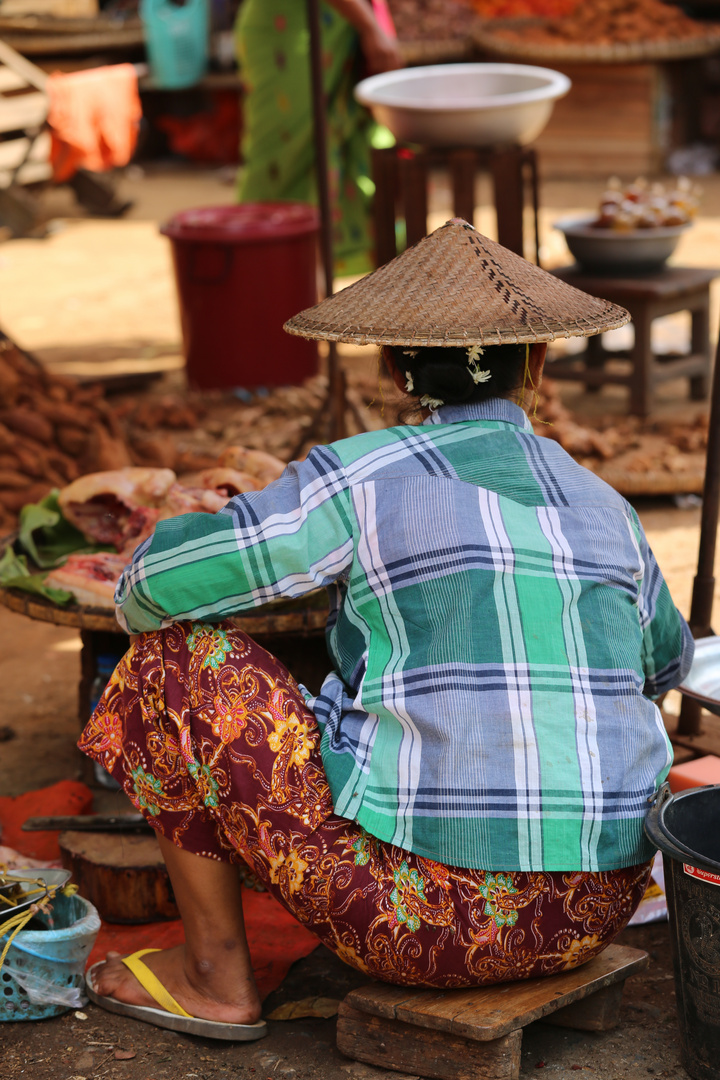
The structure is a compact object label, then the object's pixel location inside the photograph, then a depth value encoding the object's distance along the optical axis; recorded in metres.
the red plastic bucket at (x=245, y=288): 5.68
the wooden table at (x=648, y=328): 5.16
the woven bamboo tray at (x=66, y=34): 11.59
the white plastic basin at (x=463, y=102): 4.85
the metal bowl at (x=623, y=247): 5.20
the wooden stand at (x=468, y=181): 5.20
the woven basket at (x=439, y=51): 10.98
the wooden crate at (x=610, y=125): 10.61
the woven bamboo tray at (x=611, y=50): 10.23
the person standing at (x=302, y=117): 5.89
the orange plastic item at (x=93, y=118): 9.23
